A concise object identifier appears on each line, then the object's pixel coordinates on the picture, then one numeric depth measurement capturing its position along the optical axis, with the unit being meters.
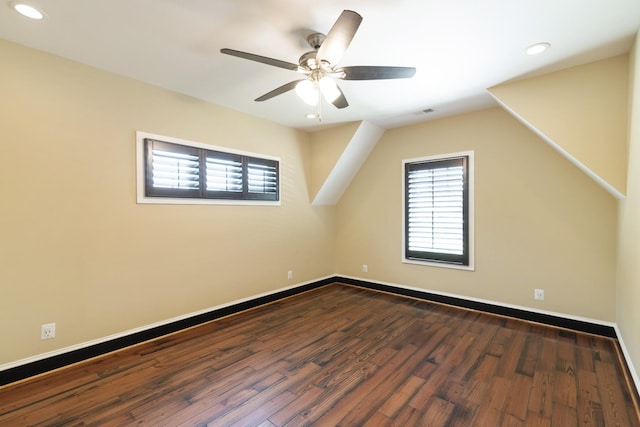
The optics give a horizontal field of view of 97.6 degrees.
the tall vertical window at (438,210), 3.85
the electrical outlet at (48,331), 2.33
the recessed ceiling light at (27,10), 1.81
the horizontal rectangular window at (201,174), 2.97
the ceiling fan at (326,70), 1.74
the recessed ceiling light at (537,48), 2.23
